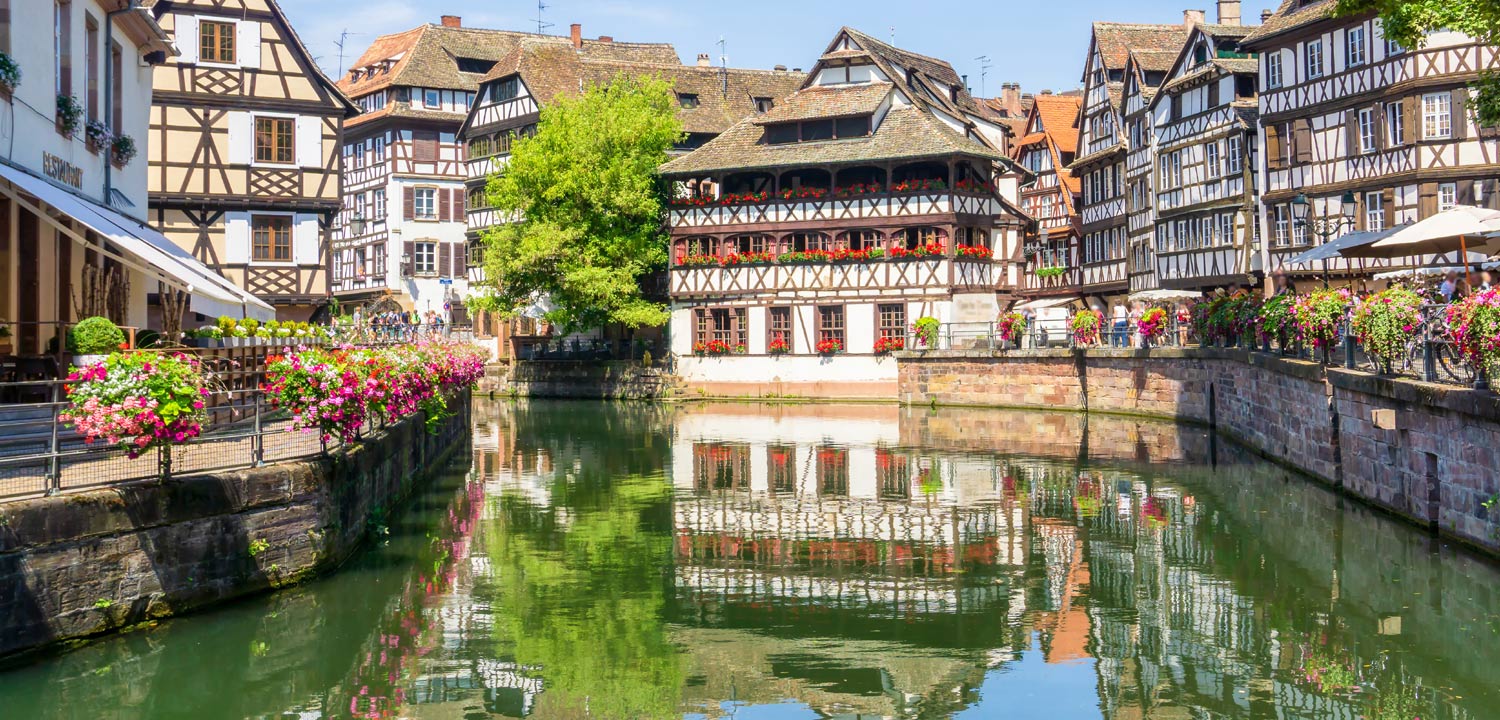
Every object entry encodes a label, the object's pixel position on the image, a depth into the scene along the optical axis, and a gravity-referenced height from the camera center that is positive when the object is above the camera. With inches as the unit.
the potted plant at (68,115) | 792.9 +150.7
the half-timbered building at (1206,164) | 1800.0 +266.9
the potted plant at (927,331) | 1903.3 +63.1
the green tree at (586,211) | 2044.8 +244.2
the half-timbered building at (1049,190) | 2461.1 +320.7
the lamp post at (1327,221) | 1579.7 +165.0
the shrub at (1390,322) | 778.8 +26.6
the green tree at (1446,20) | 689.0 +166.6
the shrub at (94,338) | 666.2 +25.4
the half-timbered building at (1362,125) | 1455.5 +258.1
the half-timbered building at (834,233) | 1958.7 +201.5
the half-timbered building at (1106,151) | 2207.2 +334.4
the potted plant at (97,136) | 867.4 +152.9
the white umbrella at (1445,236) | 858.8 +82.0
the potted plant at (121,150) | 951.6 +157.4
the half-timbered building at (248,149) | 1456.7 +241.0
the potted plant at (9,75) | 676.1 +146.5
